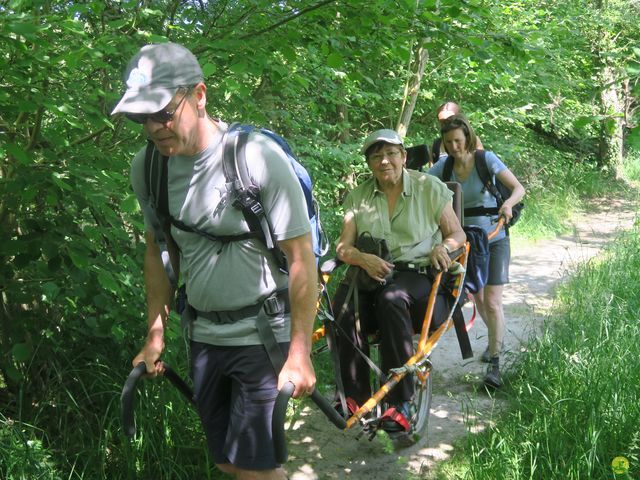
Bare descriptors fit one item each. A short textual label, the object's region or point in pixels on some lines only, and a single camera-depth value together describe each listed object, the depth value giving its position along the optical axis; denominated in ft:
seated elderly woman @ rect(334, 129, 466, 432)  12.66
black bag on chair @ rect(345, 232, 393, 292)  13.12
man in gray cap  7.29
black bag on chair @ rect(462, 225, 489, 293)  15.23
